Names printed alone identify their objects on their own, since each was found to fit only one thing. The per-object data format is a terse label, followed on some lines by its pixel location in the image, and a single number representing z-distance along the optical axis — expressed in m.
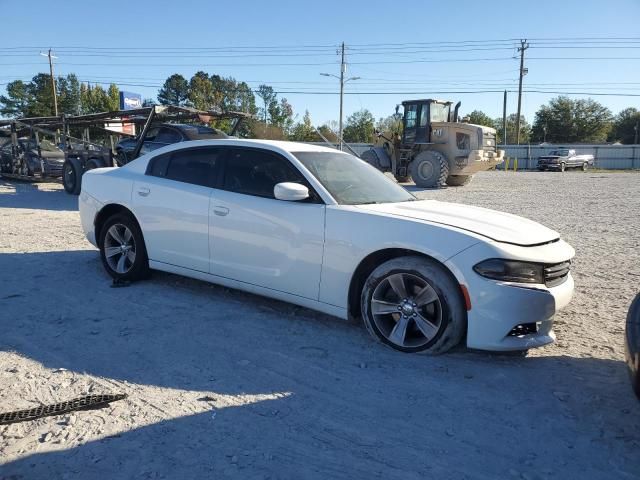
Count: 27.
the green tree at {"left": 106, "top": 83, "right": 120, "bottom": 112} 60.69
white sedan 3.40
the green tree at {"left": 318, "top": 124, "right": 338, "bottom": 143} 65.91
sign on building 48.94
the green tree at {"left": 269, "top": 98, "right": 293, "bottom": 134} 79.26
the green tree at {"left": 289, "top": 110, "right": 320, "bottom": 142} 65.19
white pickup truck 39.85
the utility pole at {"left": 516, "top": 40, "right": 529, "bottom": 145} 54.12
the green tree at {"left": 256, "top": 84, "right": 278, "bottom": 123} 87.44
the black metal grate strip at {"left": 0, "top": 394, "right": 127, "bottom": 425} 2.70
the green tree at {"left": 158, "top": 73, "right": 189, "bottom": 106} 87.75
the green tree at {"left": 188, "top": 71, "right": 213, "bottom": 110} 67.06
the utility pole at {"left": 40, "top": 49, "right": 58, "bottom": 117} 47.19
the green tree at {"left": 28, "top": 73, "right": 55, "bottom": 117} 61.34
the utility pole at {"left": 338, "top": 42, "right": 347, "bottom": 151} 52.78
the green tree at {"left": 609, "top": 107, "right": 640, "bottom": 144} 76.25
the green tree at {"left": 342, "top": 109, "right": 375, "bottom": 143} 82.12
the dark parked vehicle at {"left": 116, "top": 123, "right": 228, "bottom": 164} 10.90
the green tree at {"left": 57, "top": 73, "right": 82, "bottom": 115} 73.44
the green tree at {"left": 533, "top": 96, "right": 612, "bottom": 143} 73.06
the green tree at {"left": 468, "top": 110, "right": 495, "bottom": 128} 87.08
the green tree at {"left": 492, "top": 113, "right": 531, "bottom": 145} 81.58
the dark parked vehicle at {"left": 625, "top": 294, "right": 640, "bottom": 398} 2.49
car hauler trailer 12.90
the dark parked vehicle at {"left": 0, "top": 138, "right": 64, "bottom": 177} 16.38
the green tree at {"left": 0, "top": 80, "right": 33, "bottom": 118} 69.69
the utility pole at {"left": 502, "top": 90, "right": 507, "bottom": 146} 59.65
